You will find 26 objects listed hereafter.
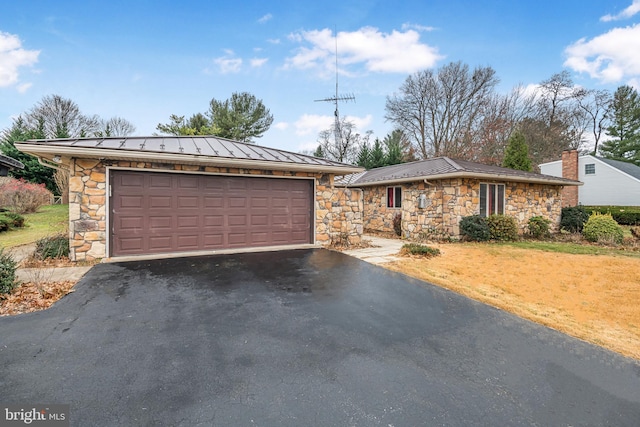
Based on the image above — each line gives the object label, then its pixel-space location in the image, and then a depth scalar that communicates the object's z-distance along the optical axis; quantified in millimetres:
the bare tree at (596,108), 24031
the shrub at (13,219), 11023
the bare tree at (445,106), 21328
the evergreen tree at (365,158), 21281
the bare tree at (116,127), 24558
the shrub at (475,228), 9969
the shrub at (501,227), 10211
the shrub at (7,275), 4012
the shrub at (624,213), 15664
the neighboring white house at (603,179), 17906
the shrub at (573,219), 12391
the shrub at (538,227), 11352
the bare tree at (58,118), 22125
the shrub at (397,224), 12209
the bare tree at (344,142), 27625
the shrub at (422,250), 7623
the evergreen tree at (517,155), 15672
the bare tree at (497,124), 21406
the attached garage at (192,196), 6266
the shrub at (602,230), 9930
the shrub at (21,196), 14094
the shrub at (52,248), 6305
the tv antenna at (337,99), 19188
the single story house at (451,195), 10430
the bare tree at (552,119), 22648
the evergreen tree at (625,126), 25433
